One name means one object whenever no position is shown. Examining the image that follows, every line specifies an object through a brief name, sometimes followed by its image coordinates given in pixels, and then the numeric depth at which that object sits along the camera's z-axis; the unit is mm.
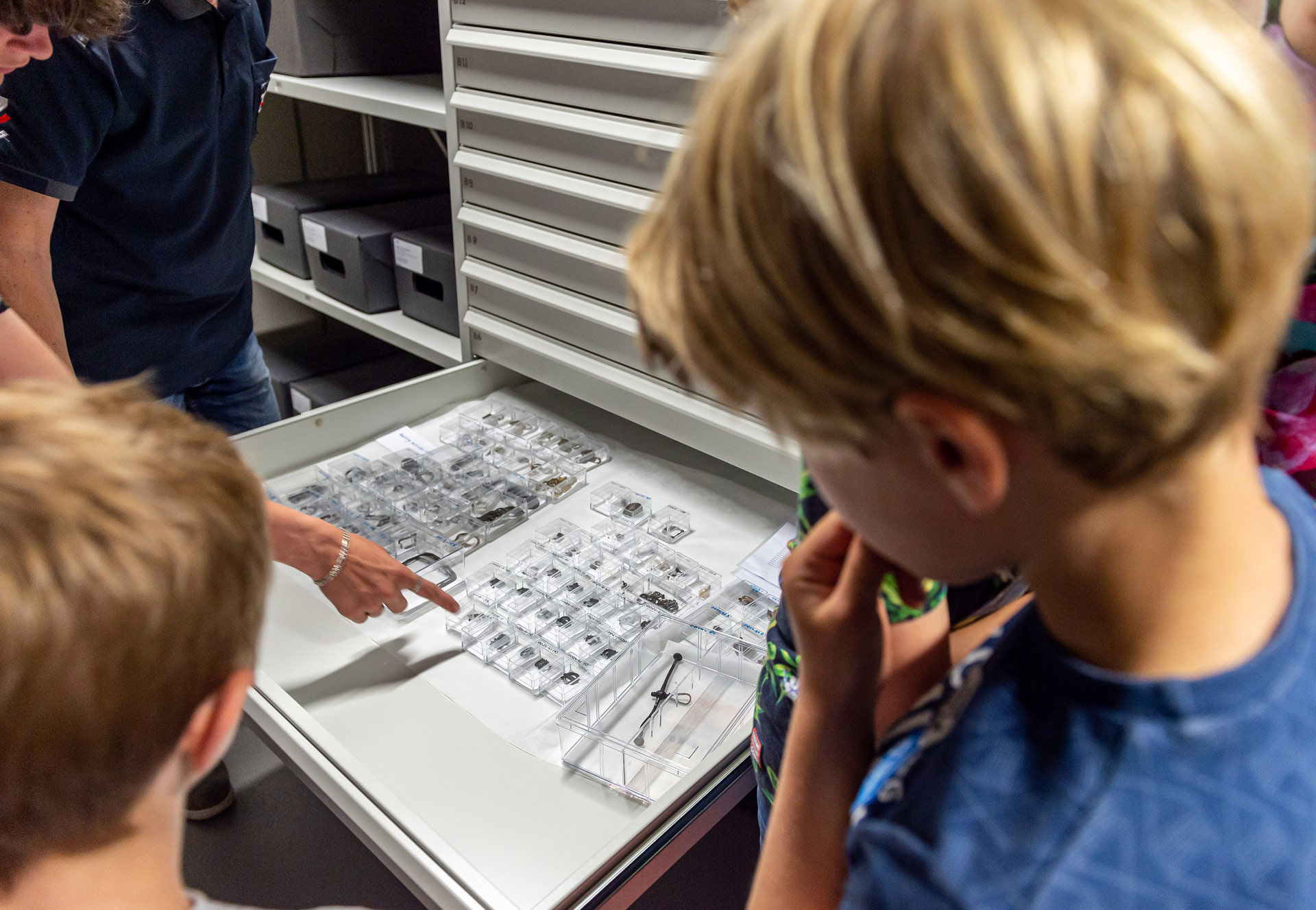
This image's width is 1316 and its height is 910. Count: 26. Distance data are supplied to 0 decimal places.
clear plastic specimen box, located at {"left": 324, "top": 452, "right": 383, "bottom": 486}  1271
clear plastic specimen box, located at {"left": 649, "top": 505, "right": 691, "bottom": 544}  1181
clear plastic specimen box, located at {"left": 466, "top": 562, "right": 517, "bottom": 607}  1051
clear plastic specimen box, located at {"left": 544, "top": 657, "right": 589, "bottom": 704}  928
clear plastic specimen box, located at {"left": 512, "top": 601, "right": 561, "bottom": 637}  1003
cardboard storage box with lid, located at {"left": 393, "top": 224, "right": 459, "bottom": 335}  1489
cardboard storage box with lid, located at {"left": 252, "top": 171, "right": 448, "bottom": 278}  1740
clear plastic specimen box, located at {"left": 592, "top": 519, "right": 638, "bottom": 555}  1140
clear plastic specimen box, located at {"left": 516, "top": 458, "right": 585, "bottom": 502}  1273
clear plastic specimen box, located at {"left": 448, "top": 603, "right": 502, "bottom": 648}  999
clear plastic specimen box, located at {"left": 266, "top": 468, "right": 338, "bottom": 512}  1219
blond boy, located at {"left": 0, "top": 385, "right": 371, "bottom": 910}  397
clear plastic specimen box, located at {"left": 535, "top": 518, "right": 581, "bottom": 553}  1146
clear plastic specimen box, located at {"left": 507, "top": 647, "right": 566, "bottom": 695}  944
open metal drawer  708
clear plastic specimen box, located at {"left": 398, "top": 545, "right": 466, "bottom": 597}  1097
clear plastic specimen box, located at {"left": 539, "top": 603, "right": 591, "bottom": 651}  983
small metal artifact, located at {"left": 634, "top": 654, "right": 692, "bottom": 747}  911
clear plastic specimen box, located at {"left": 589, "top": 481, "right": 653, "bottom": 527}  1213
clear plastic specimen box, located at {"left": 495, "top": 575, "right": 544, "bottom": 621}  1031
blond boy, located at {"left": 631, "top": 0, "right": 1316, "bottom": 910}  241
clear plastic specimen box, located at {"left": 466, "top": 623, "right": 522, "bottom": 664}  985
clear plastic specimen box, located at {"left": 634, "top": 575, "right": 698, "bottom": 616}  1045
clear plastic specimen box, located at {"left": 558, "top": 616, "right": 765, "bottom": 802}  842
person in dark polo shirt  1049
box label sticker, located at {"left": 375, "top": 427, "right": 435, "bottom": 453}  1373
